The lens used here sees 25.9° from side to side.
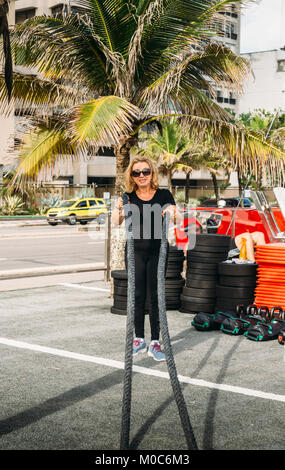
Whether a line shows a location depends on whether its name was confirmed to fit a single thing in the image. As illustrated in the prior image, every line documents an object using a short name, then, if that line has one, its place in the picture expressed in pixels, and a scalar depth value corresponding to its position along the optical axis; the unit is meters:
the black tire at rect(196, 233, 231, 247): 8.76
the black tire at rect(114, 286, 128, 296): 8.86
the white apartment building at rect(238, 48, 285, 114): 78.25
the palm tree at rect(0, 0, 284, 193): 10.51
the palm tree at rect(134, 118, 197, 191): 41.81
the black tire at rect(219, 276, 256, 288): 8.44
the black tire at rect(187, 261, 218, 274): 8.65
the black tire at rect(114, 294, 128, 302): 8.93
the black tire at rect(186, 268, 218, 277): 8.64
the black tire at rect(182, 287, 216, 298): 8.66
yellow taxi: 35.03
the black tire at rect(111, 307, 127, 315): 8.98
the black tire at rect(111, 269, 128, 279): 8.89
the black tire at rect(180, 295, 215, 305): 8.69
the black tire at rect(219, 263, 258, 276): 8.43
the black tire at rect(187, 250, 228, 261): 8.70
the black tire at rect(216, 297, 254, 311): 8.33
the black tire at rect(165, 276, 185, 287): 9.05
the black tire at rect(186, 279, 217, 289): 8.63
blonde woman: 5.85
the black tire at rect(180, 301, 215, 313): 8.70
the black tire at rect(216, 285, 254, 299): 8.35
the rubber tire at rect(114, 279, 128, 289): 8.84
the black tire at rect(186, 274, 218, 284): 8.64
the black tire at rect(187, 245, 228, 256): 8.71
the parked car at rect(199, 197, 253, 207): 27.47
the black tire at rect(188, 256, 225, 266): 8.66
